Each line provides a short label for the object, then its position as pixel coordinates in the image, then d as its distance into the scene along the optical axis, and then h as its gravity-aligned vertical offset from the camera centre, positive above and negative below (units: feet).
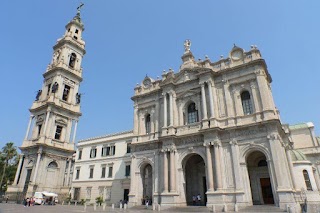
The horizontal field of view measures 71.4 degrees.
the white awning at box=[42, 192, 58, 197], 94.40 +1.39
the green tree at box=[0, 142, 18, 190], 152.50 +26.80
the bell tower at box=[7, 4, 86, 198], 103.71 +33.76
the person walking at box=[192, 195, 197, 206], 78.17 -0.63
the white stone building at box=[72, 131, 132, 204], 110.63 +14.37
